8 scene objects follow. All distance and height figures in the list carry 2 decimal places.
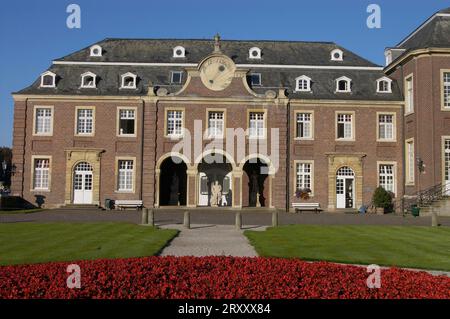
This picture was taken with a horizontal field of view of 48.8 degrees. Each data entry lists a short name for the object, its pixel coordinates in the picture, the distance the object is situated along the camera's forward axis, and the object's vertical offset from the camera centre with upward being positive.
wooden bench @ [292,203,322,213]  33.12 -0.93
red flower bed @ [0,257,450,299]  6.70 -1.33
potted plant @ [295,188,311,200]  33.59 -0.09
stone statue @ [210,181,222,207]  35.53 -0.23
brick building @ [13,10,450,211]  33.59 +3.98
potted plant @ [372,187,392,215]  32.03 -0.43
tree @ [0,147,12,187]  81.86 +5.78
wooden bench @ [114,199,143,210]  32.78 -0.93
